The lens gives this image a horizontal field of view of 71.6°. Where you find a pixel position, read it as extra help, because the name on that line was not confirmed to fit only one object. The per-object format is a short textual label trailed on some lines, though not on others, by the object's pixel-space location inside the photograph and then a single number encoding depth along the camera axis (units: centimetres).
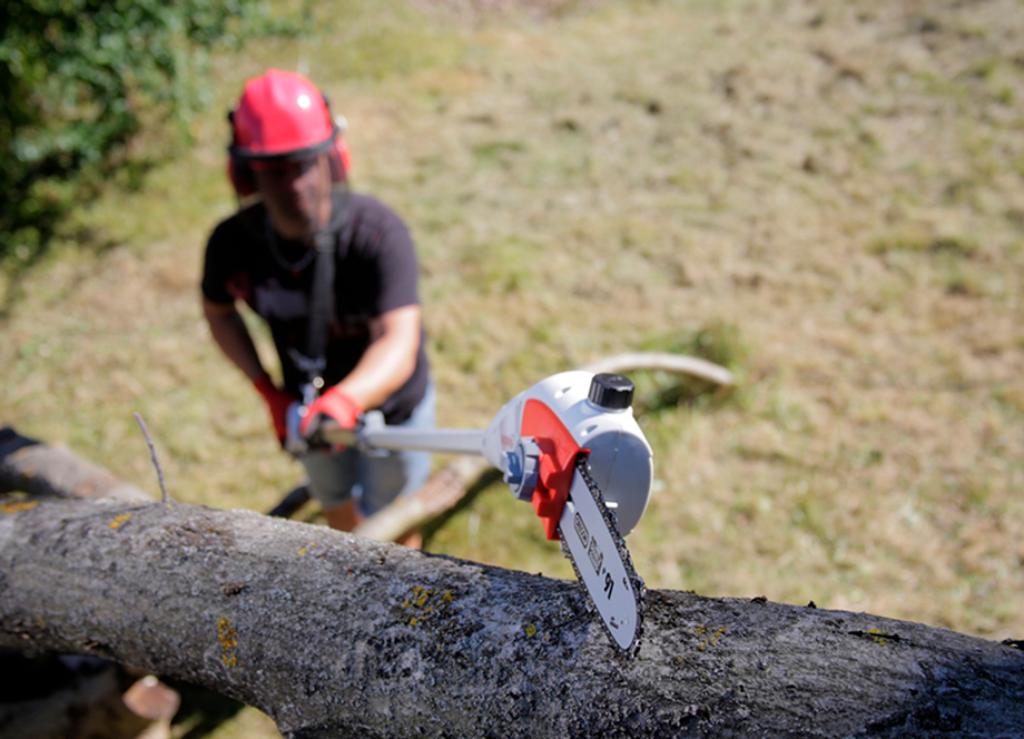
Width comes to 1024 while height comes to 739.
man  248
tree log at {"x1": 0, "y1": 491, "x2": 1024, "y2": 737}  104
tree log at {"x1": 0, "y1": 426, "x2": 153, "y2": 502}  295
